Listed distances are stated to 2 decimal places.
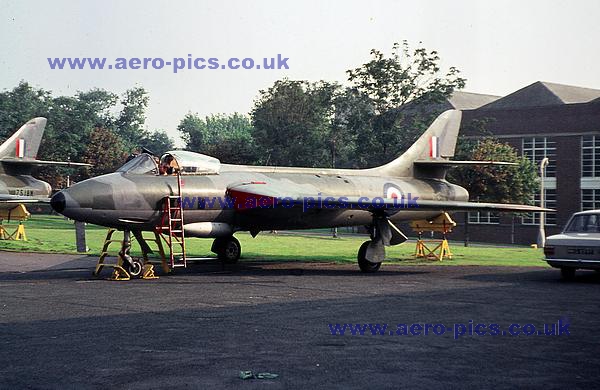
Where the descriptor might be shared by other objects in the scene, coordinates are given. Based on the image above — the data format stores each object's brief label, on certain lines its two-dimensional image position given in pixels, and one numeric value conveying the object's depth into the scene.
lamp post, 41.12
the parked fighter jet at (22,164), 30.82
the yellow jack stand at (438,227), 25.09
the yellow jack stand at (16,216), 29.89
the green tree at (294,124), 61.90
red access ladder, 18.23
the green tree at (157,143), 115.56
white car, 17.31
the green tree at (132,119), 111.06
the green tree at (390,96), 54.75
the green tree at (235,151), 61.47
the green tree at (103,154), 67.81
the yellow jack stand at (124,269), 17.58
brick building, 53.62
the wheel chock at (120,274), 17.50
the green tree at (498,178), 37.50
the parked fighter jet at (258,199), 17.64
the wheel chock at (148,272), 17.92
